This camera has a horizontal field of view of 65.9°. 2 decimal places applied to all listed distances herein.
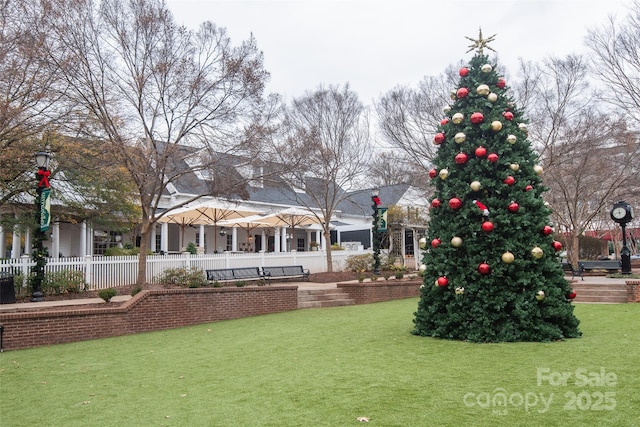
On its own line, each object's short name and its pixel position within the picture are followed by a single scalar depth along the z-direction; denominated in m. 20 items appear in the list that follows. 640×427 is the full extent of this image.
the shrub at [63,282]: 14.35
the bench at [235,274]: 17.19
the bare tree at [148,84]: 12.23
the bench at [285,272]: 18.97
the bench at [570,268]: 17.67
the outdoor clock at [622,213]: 17.14
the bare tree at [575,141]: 19.78
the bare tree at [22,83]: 10.45
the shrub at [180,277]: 16.14
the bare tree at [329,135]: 20.84
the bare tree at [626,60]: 16.50
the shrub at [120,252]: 20.03
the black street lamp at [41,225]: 11.66
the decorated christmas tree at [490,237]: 7.74
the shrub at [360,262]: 23.09
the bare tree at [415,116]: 21.16
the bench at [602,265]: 18.39
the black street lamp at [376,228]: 20.05
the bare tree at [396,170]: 22.45
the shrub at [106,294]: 11.20
